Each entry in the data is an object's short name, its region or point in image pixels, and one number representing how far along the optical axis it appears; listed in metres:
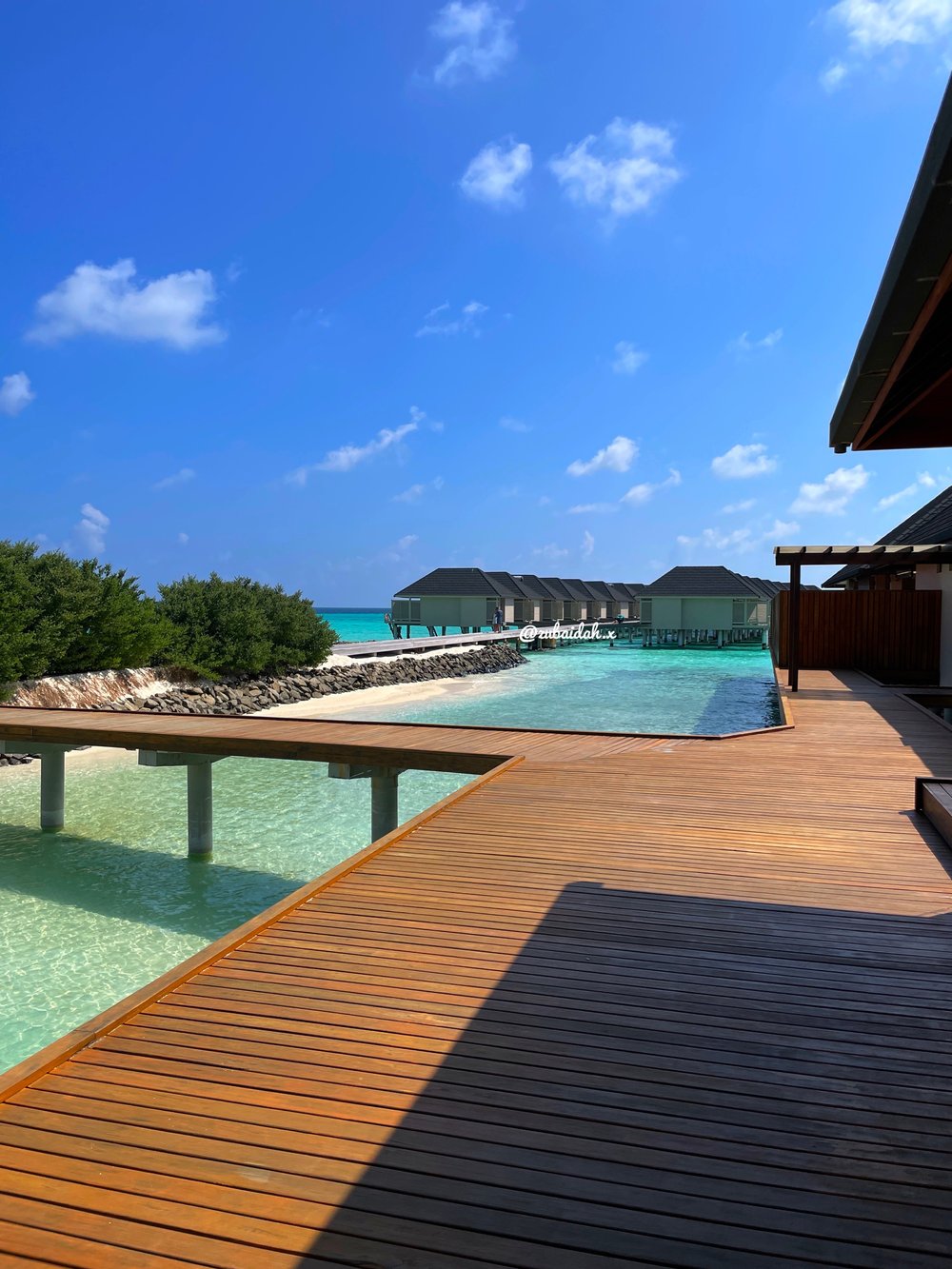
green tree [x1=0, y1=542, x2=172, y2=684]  16.30
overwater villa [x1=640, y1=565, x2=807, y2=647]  49.97
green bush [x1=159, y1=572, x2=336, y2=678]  22.86
